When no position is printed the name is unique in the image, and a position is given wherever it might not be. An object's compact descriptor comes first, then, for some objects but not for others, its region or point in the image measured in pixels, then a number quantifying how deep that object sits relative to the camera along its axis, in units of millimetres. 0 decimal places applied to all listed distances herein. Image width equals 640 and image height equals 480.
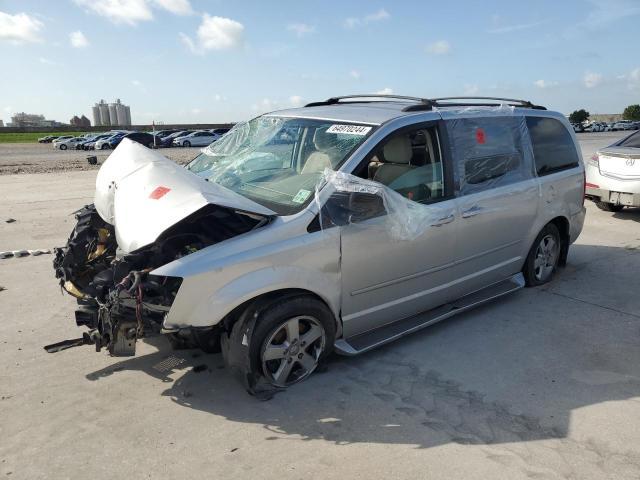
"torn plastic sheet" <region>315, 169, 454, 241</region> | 3441
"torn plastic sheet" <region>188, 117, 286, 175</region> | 4375
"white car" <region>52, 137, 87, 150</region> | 42812
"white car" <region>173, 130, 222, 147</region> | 43219
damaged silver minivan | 3109
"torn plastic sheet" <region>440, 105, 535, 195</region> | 4230
